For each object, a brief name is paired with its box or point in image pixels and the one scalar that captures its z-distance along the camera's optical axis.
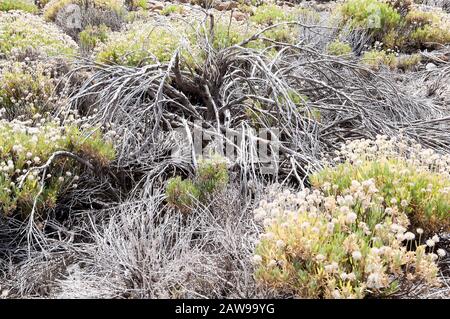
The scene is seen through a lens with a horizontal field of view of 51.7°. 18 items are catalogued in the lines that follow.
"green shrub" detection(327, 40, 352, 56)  6.38
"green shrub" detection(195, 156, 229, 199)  3.17
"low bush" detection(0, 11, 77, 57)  5.65
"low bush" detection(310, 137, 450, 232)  2.58
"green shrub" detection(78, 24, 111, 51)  6.67
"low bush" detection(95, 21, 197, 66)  5.24
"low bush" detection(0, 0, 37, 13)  8.39
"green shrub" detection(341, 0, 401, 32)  7.65
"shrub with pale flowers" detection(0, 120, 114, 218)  3.03
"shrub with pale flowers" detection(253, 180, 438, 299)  2.05
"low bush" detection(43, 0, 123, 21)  8.27
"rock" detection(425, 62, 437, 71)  6.54
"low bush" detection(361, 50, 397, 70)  6.37
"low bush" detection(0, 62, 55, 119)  4.47
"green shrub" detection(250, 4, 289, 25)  8.03
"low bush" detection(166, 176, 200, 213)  3.10
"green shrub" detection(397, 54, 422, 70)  6.66
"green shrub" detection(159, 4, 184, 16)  8.92
